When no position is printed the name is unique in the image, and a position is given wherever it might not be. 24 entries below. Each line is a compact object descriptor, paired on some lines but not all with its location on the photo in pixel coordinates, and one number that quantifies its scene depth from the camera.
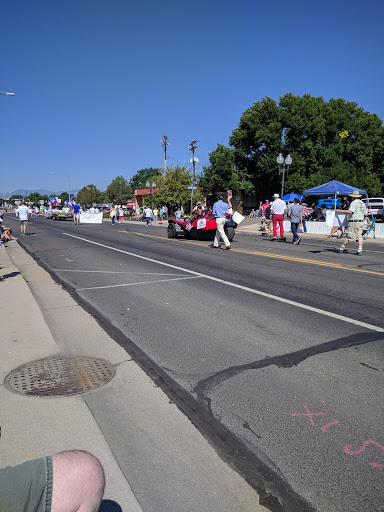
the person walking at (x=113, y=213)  35.54
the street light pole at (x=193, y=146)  52.52
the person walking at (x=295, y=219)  16.59
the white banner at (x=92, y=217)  36.44
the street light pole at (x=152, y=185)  49.97
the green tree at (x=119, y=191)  89.62
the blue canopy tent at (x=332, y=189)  23.08
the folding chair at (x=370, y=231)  19.77
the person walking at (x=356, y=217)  12.01
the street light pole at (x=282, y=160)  25.73
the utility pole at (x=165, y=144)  58.89
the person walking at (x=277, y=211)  16.92
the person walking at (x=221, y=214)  13.77
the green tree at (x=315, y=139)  42.50
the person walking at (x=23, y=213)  20.41
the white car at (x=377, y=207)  28.05
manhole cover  3.61
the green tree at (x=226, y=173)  47.94
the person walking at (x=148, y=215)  34.88
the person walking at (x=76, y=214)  33.66
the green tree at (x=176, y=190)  48.31
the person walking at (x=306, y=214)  23.42
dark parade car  16.05
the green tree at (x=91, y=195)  109.88
